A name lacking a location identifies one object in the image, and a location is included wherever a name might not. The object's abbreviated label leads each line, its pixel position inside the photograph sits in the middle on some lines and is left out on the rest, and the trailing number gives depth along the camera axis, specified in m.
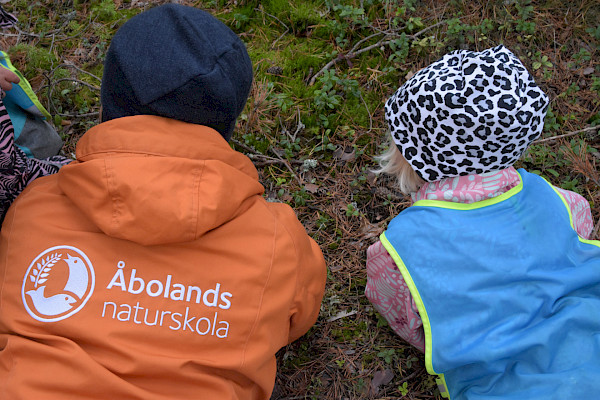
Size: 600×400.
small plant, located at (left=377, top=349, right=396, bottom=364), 2.64
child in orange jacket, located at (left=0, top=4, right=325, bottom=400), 1.67
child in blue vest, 1.91
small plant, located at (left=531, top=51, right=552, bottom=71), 3.22
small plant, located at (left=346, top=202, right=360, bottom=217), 2.97
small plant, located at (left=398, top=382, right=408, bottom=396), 2.56
